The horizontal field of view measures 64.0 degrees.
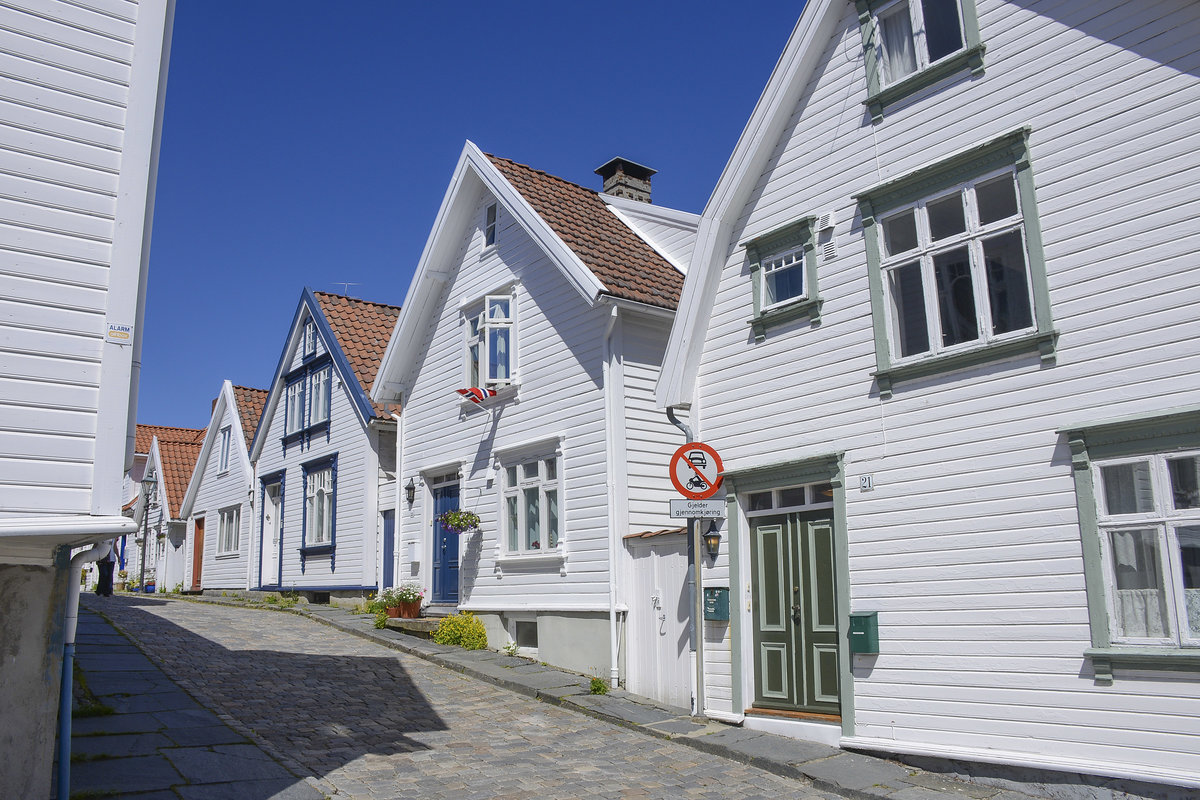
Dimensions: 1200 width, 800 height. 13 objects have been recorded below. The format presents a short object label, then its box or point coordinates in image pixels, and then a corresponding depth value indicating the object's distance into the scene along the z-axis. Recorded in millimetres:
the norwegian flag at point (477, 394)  16484
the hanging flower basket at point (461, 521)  16297
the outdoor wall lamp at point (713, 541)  11367
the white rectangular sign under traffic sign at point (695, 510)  10773
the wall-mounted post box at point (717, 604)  11102
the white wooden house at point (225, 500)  27000
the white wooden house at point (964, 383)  7809
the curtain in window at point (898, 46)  10133
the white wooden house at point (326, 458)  21016
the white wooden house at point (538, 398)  13891
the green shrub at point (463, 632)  15750
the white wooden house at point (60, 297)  6309
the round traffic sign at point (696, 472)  10875
